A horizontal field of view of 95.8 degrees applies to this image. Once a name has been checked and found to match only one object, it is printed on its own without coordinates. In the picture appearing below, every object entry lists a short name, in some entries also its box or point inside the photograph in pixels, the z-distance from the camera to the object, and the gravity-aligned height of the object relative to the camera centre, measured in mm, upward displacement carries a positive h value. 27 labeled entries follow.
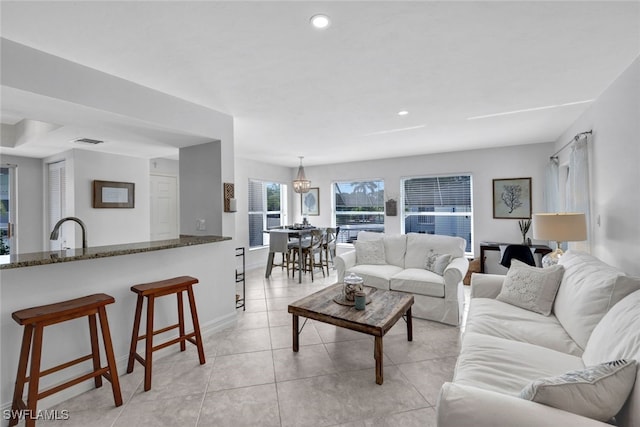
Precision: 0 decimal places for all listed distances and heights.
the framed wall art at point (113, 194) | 4059 +354
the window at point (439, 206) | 5570 +144
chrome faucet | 2012 -105
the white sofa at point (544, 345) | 1067 -752
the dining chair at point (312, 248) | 5359 -619
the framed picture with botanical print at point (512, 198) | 4934 +234
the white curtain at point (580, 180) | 3041 +321
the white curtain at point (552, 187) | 4207 +364
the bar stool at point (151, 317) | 2144 -811
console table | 4838 -599
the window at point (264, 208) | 6387 +182
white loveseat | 3260 -763
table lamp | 2748 -160
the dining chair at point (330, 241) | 5796 -535
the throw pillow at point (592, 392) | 1060 -676
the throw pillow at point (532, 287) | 2291 -632
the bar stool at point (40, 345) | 1663 -784
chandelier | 5820 +646
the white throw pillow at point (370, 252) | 4246 -572
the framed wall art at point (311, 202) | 7164 +331
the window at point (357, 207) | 6551 +167
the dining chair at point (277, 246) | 5328 -571
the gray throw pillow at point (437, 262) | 3645 -638
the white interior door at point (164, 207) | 5074 +191
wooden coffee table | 2170 -832
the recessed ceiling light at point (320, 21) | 1626 +1115
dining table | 5138 -362
